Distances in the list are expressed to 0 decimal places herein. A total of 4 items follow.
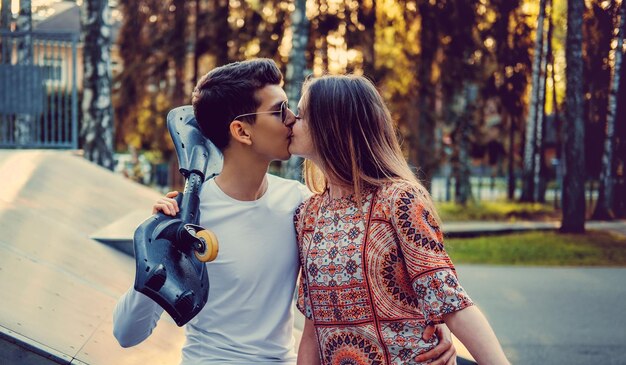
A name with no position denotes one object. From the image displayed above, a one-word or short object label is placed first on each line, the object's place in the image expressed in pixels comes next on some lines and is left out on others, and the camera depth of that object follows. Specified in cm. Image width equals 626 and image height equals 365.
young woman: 202
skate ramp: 316
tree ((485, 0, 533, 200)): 1723
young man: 250
